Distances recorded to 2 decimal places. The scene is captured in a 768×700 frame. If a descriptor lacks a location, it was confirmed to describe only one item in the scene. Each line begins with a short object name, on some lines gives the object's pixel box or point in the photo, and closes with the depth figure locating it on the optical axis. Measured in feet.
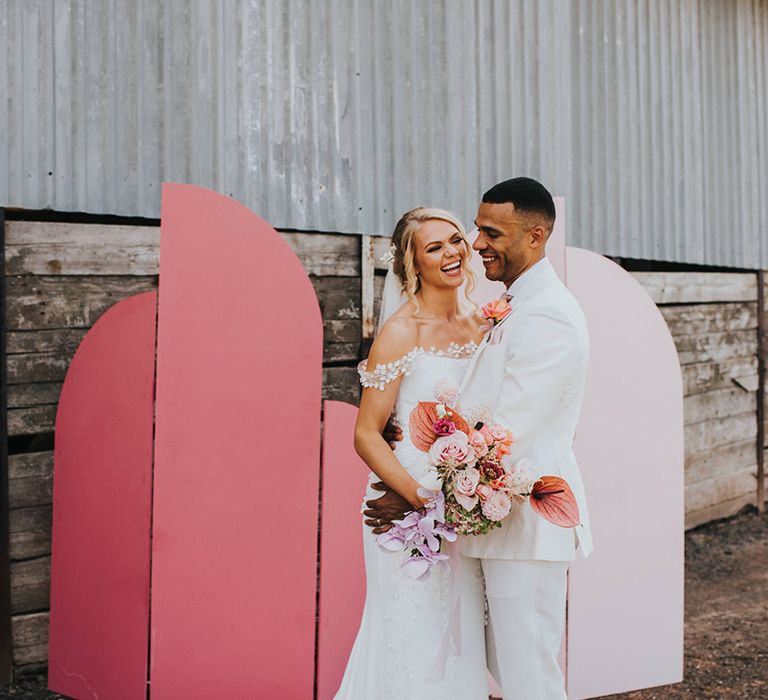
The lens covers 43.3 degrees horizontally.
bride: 11.15
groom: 9.77
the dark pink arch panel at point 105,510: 13.79
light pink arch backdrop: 15.75
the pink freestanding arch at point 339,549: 14.10
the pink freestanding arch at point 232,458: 13.25
